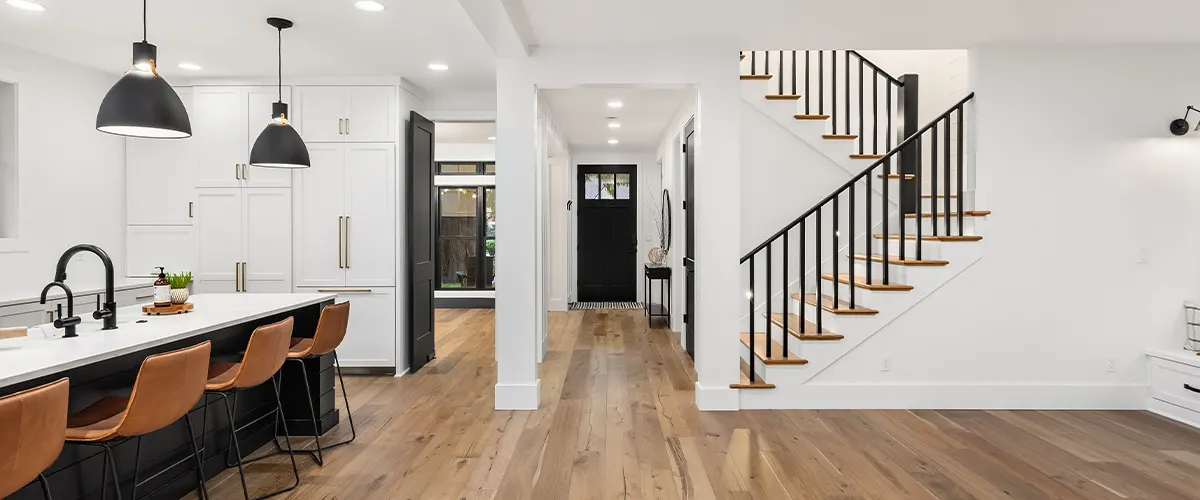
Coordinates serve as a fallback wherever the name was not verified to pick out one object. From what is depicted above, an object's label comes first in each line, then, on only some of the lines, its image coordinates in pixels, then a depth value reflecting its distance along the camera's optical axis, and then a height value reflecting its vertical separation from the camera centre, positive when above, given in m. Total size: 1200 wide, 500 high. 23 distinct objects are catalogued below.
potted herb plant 3.01 -0.22
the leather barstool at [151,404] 2.01 -0.57
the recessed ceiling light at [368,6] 3.42 +1.37
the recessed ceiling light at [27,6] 3.38 +1.36
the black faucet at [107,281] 2.44 -0.15
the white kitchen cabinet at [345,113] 5.08 +1.10
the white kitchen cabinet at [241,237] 5.08 +0.06
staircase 4.16 +0.10
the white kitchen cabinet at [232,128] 5.06 +0.98
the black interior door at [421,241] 5.26 +0.03
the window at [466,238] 9.80 +0.09
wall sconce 4.05 +0.78
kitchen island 2.07 -0.49
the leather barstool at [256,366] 2.61 -0.55
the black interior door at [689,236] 5.62 +0.07
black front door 9.90 +0.27
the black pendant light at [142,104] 2.55 +0.60
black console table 7.91 -0.66
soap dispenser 2.95 -0.23
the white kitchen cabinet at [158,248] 5.09 -0.03
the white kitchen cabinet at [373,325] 5.14 -0.69
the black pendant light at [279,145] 3.76 +0.62
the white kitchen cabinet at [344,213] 5.10 +0.26
